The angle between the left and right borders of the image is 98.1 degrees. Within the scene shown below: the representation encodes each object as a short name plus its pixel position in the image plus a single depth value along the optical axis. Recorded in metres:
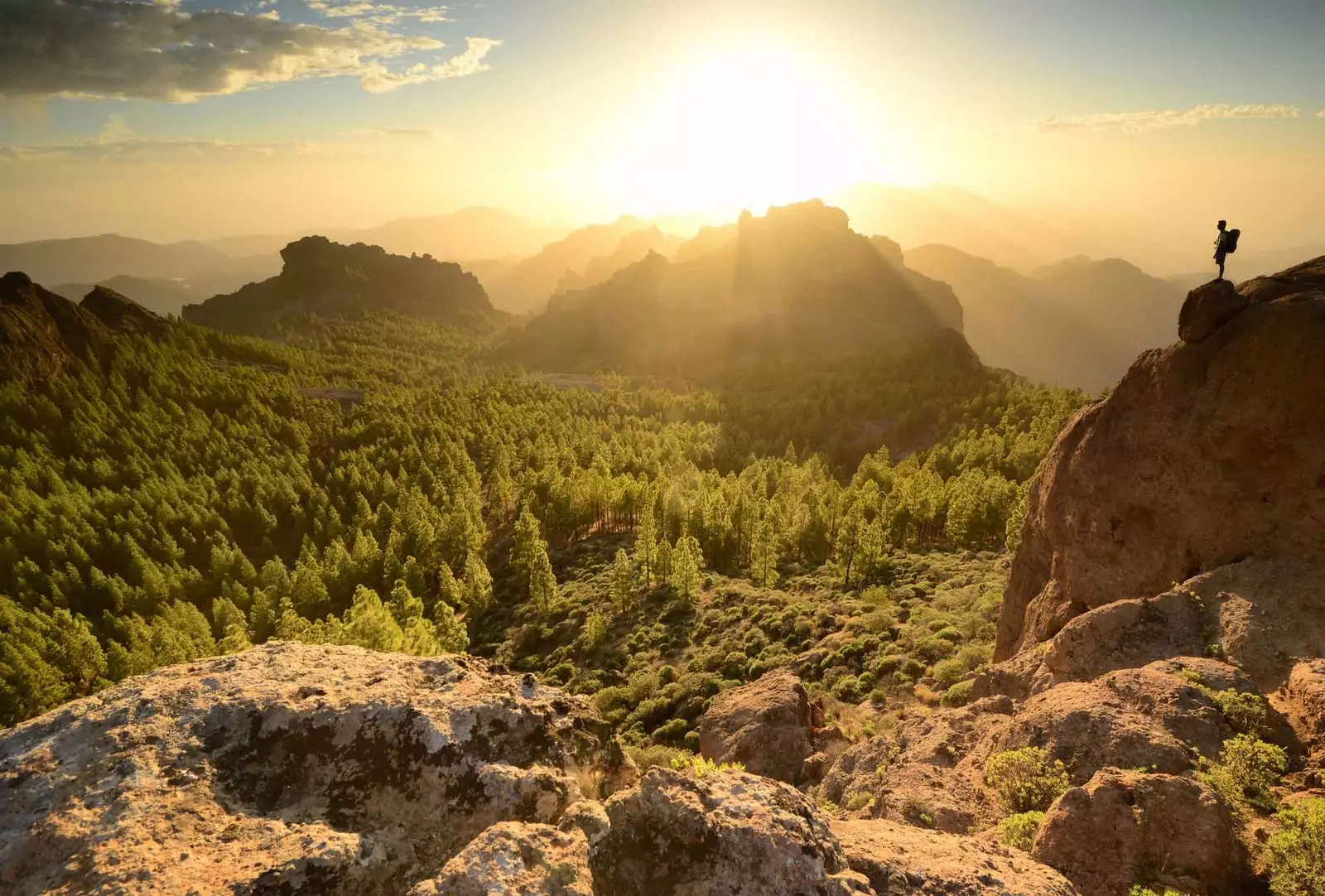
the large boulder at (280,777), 8.66
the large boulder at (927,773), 17.77
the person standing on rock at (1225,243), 26.14
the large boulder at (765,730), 32.75
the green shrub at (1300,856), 11.68
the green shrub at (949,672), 39.44
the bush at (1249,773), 14.38
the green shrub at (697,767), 11.12
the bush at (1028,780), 16.34
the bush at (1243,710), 16.22
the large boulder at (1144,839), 12.34
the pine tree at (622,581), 68.25
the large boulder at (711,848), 9.19
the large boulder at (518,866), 8.22
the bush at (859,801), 20.93
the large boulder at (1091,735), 15.76
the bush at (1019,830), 14.02
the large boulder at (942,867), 10.12
